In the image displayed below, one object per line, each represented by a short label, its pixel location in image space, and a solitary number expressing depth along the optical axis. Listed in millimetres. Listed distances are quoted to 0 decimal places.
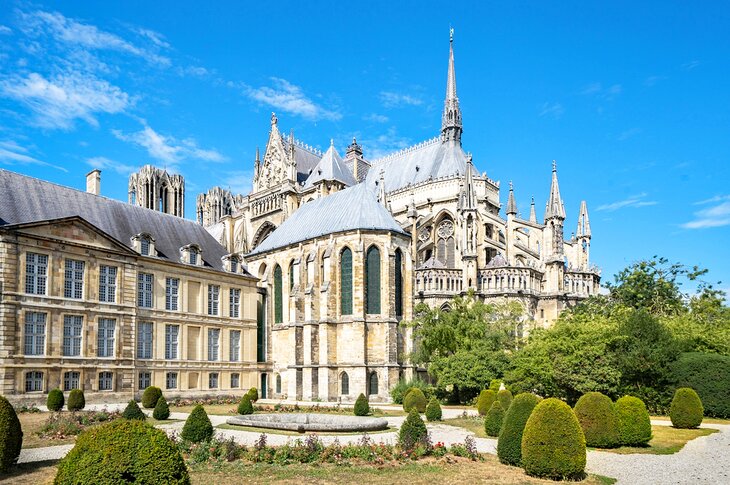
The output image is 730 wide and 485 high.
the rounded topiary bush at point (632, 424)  20094
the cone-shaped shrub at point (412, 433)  17469
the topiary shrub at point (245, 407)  29828
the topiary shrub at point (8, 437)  14211
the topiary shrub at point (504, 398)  26406
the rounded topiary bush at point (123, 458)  8500
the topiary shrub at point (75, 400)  29734
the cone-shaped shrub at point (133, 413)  22700
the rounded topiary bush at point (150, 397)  32594
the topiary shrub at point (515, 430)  16172
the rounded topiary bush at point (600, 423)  19797
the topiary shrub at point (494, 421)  22000
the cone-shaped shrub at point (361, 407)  29516
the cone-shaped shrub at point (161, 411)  26359
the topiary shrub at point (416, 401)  30812
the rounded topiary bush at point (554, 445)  14562
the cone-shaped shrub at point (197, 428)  18406
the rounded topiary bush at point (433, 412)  27359
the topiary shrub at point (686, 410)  25281
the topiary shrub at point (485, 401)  29750
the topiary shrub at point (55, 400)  30156
